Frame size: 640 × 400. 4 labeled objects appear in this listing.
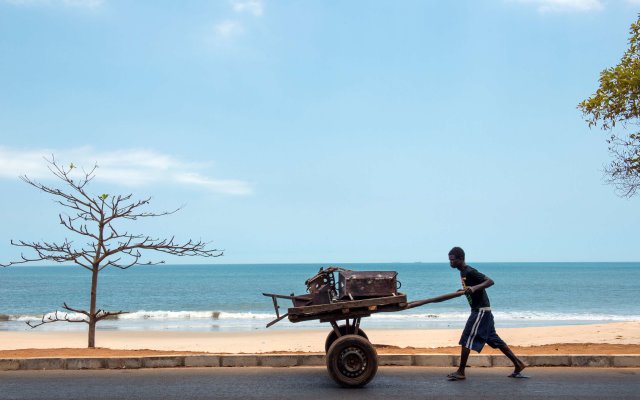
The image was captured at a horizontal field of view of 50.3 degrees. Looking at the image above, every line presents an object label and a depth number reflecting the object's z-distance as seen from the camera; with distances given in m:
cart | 8.45
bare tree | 12.66
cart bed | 8.62
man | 8.81
